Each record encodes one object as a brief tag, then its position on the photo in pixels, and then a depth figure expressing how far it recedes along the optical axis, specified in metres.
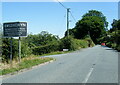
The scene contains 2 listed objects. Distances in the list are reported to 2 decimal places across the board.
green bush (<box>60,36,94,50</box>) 39.03
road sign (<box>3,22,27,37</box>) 15.10
